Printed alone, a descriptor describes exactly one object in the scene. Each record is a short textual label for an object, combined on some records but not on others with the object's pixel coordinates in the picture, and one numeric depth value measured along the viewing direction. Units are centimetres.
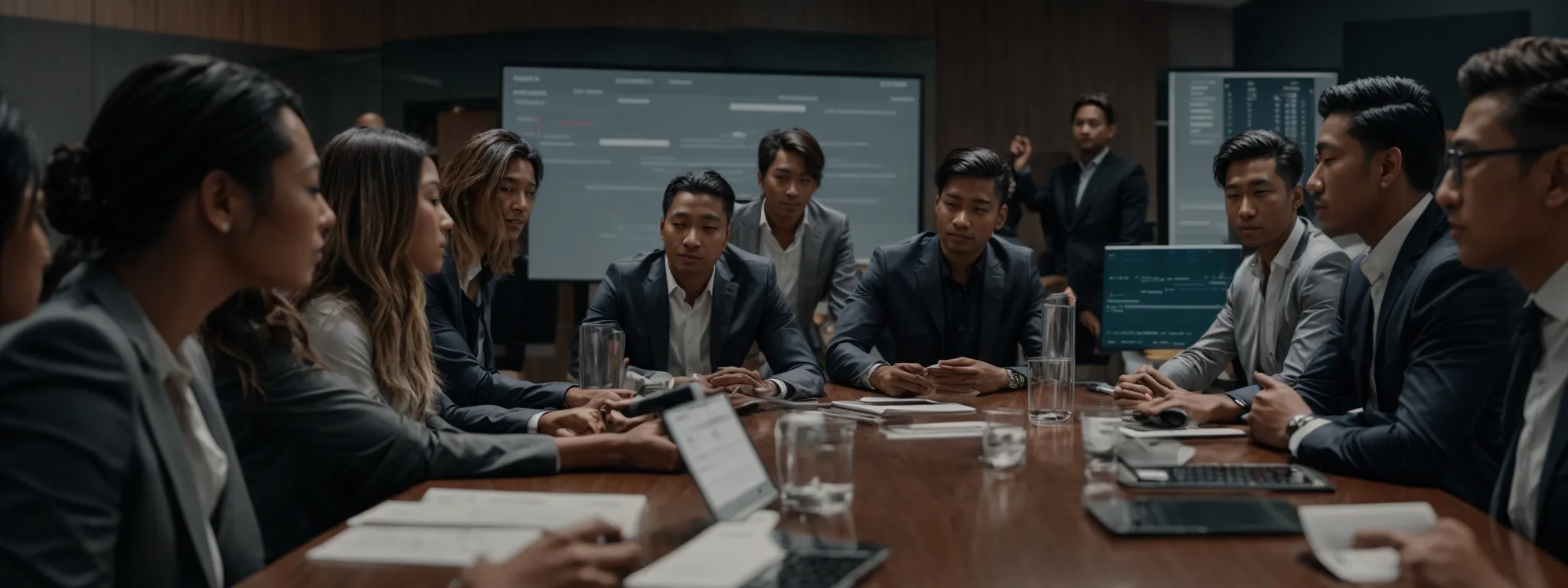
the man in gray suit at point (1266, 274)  302
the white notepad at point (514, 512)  146
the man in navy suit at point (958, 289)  351
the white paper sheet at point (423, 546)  133
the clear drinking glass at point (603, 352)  249
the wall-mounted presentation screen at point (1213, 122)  626
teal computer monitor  377
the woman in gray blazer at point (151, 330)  112
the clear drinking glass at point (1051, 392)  232
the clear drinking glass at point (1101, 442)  177
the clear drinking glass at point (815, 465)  158
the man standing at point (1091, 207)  595
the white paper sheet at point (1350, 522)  131
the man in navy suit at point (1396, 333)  183
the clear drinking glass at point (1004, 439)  187
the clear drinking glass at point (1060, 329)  255
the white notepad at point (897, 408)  248
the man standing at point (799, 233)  458
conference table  128
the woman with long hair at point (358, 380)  174
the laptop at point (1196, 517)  144
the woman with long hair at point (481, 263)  283
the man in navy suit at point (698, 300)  339
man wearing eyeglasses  160
